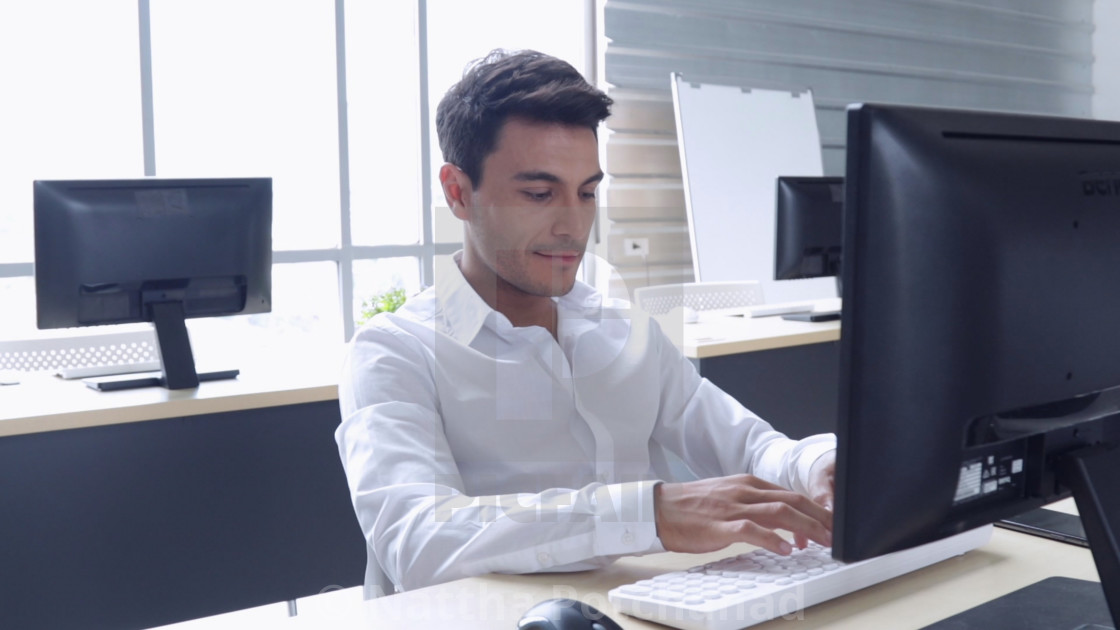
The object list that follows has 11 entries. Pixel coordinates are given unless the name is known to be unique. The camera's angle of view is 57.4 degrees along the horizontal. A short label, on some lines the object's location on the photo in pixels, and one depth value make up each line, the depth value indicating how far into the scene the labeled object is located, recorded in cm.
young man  117
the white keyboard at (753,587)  94
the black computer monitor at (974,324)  74
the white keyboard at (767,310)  384
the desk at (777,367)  304
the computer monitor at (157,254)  243
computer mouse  86
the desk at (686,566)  98
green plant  475
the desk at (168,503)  213
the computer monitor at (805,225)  344
